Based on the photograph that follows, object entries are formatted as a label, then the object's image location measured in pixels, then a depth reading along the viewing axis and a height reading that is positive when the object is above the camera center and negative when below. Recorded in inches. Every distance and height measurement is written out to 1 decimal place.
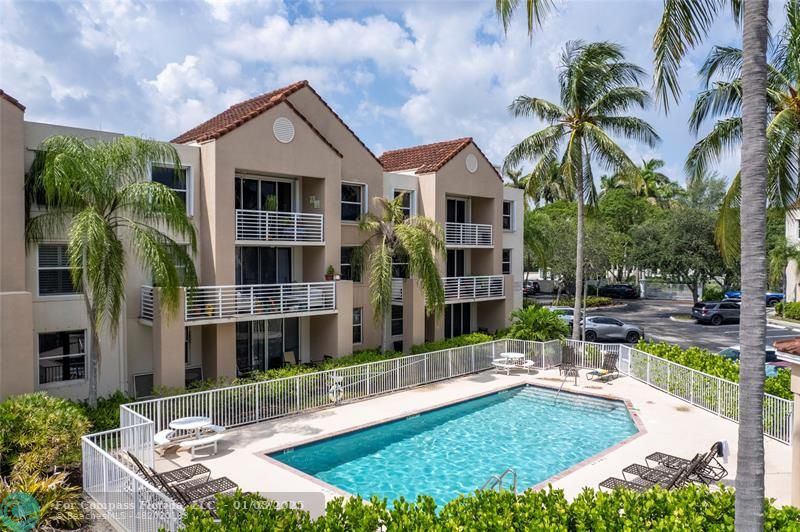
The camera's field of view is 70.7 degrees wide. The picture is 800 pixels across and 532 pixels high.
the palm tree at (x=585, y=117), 911.7 +235.3
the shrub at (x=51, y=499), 371.6 -161.6
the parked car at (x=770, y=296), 1869.8 -133.4
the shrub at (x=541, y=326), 922.7 -113.1
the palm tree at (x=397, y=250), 792.3 +11.9
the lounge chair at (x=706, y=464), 464.8 -175.1
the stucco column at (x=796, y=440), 353.4 -115.1
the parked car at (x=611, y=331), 1194.0 -157.0
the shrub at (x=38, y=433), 443.3 -142.7
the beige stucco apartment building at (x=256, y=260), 584.7 -0.8
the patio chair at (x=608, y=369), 829.8 -166.4
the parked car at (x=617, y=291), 2151.8 -128.0
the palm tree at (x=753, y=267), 225.9 -4.1
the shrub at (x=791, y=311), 1554.4 -150.6
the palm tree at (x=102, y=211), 519.2 +48.3
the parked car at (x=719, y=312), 1513.3 -147.8
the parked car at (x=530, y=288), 2099.0 -118.4
